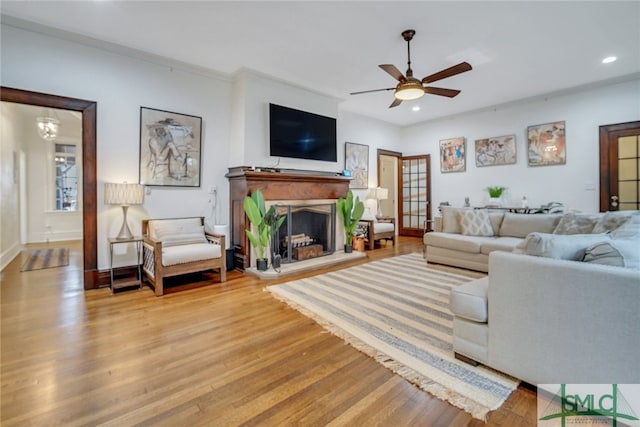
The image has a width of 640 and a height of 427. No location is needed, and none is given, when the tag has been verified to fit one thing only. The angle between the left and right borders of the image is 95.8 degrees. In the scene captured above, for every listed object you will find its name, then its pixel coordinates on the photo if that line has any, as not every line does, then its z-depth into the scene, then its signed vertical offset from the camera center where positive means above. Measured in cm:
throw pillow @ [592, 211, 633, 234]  305 -11
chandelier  524 +161
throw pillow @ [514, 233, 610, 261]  162 -20
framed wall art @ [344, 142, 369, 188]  645 +114
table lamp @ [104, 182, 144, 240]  336 +22
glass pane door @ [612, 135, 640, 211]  468 +63
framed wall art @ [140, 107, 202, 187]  384 +91
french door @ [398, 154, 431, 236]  733 +46
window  688 +88
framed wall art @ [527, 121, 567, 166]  530 +126
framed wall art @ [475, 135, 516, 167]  589 +129
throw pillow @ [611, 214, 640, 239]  186 -15
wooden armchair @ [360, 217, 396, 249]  595 -35
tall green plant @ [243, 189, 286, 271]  402 -12
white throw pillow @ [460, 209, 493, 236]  453 -18
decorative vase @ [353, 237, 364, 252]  559 -61
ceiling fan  313 +153
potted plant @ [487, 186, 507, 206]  595 +35
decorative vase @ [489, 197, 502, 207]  601 +22
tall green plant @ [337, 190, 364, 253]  525 -4
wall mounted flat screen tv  463 +135
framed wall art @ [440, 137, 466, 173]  663 +134
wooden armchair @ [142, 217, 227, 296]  332 -43
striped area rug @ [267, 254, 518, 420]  167 -95
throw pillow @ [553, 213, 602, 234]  336 -15
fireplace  426 +34
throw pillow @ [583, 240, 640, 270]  143 -22
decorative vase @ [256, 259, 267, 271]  414 -74
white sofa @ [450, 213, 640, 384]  133 -53
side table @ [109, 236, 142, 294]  334 -70
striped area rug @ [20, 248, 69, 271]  438 -74
